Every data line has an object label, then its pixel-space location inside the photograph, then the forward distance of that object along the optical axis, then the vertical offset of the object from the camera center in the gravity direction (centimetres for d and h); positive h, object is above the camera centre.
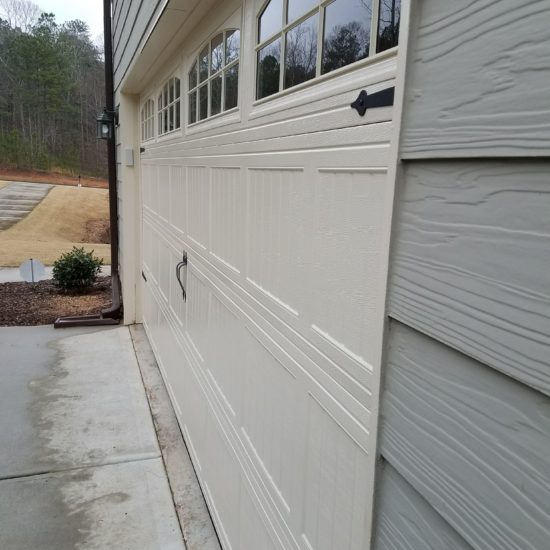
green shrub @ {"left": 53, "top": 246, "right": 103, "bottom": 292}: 841 -181
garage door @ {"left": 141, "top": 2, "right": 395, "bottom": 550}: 122 -45
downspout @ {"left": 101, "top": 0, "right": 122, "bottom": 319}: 668 +37
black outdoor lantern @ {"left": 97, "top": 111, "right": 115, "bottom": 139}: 662 +54
